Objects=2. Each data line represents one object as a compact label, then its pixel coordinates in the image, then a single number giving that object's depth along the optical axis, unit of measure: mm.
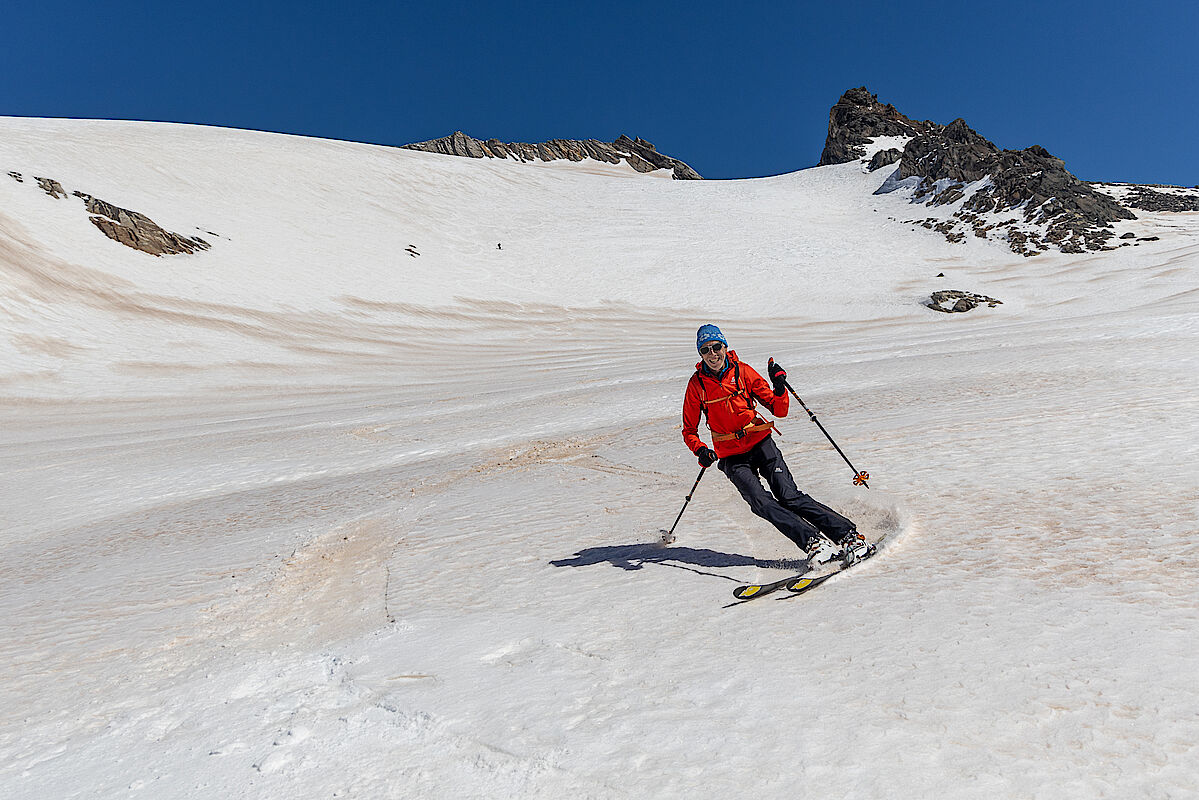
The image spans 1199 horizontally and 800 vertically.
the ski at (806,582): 5087
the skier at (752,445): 5586
